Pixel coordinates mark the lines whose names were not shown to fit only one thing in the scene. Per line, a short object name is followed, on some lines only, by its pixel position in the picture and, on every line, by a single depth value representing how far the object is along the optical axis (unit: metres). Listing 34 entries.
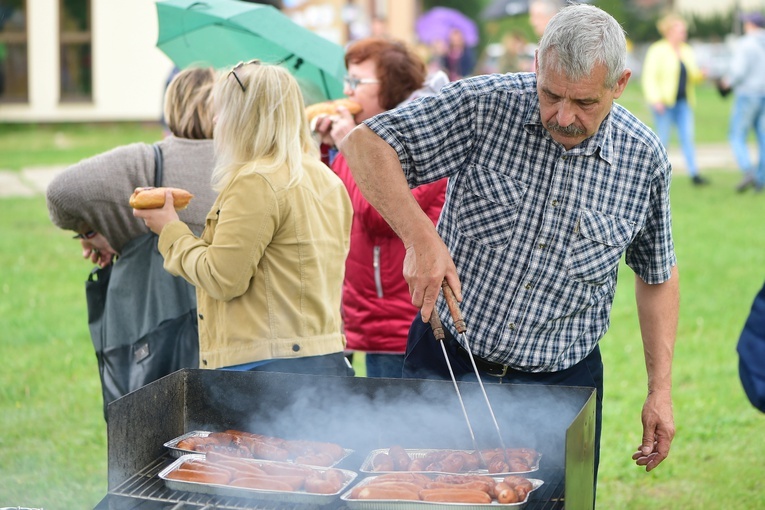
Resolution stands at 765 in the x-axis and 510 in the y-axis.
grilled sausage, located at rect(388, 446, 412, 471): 5.54
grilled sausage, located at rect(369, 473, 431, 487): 5.27
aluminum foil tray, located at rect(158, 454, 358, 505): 5.22
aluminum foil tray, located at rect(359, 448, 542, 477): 5.34
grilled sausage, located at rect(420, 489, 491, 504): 4.96
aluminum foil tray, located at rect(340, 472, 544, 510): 4.90
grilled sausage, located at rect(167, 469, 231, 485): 5.37
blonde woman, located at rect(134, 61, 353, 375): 6.48
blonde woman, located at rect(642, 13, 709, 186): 25.72
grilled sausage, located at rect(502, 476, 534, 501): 5.04
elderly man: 5.36
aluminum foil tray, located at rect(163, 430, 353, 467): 5.77
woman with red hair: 8.38
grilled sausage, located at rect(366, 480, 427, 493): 5.14
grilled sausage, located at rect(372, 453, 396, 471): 5.54
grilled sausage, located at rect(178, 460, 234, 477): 5.45
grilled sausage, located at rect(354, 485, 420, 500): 5.06
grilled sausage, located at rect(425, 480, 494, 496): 5.09
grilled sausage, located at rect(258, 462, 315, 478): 5.46
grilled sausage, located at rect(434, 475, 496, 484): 5.24
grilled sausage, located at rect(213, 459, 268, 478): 5.44
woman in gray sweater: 7.37
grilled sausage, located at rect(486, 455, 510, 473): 5.34
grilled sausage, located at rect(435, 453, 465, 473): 5.46
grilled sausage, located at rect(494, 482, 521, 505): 4.94
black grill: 5.32
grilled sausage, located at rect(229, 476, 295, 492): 5.27
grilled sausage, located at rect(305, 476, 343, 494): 5.24
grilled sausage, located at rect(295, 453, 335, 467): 5.66
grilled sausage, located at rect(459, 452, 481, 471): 5.50
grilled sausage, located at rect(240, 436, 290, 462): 5.76
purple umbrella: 39.31
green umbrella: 8.65
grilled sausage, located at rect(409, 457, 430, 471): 5.50
